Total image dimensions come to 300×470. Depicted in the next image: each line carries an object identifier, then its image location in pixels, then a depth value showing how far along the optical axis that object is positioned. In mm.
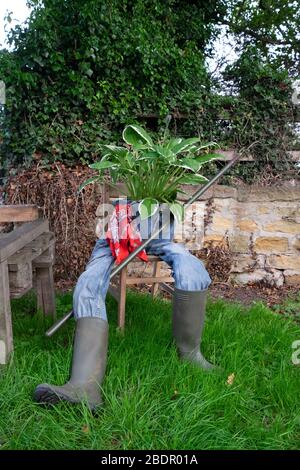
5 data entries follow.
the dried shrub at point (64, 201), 3641
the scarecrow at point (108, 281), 1856
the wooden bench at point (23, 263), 2055
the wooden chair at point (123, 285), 2602
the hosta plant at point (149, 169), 2271
